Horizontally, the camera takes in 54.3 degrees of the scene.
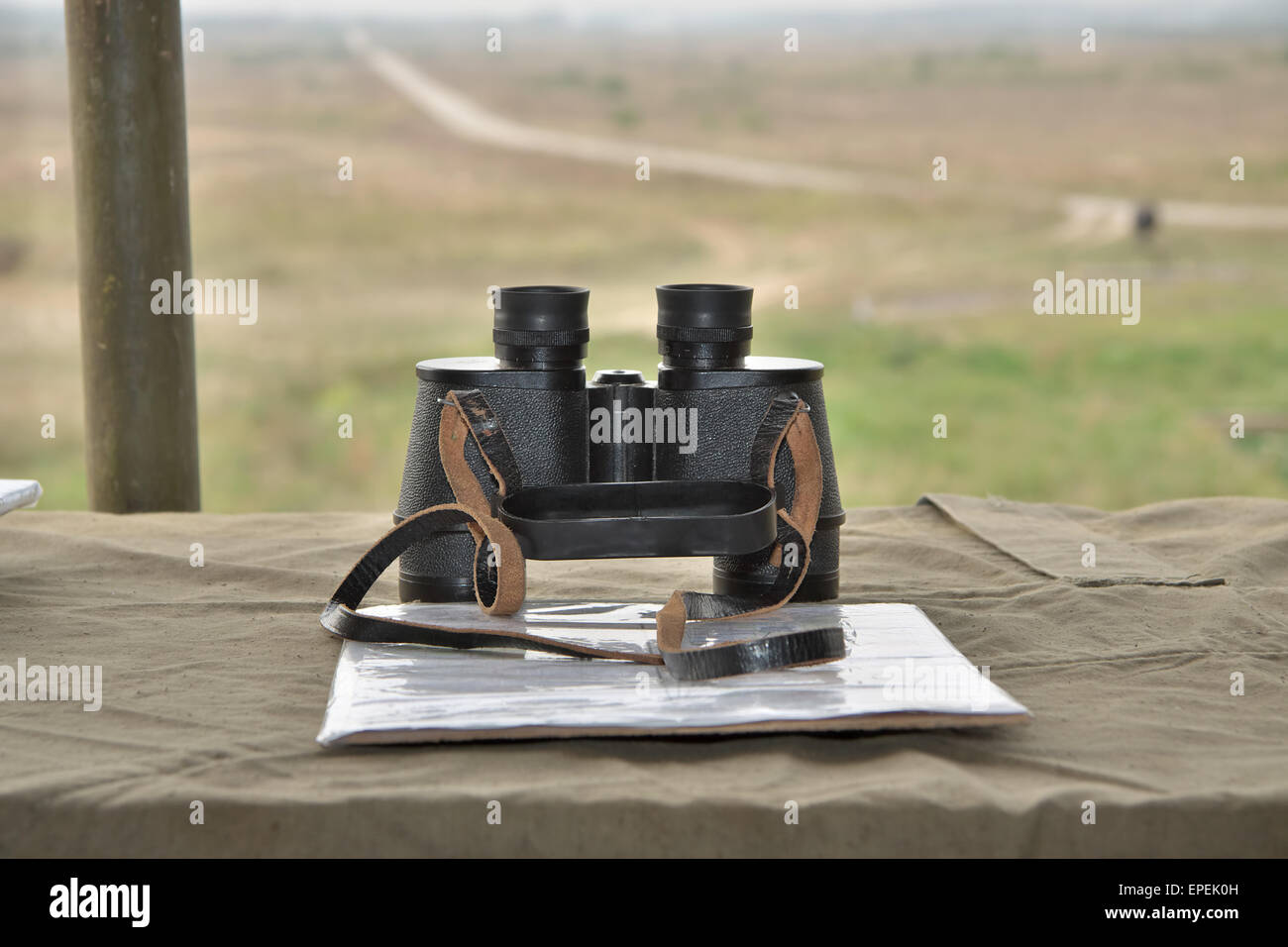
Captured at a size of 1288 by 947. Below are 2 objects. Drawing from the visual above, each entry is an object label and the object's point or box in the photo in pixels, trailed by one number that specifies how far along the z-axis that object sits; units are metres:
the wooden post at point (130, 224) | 1.58
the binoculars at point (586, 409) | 1.09
